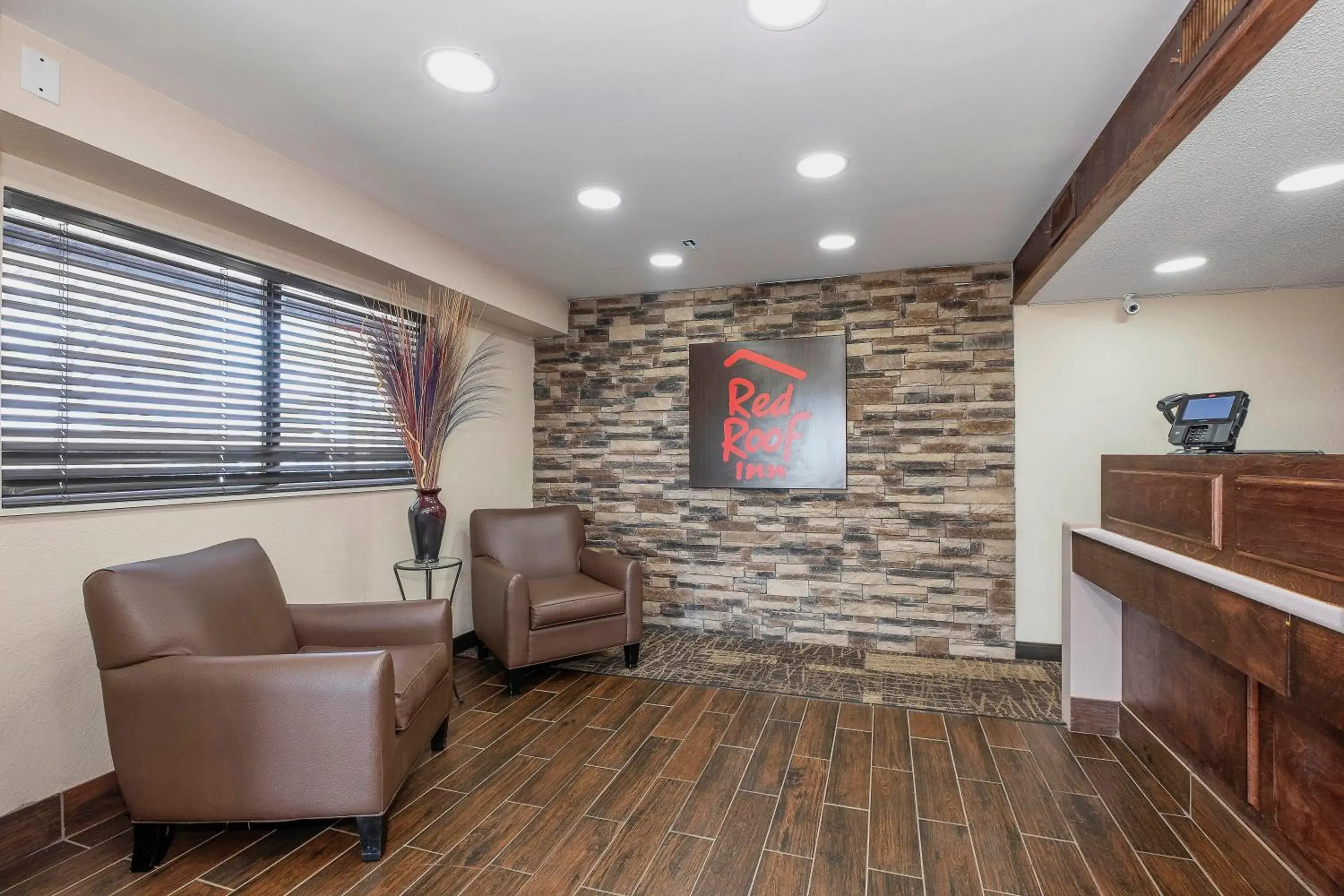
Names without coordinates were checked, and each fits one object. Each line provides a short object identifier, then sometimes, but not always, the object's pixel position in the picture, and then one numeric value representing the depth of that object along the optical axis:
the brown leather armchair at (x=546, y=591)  3.20
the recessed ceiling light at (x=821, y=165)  2.37
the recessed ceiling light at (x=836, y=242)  3.28
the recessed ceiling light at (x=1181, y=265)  2.88
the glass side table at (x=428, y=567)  3.02
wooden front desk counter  1.41
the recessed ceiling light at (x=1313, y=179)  1.98
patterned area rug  3.13
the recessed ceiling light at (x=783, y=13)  1.55
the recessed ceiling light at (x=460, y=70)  1.78
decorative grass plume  2.99
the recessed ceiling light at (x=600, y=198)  2.70
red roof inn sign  4.02
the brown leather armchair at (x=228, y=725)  1.79
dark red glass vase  3.04
